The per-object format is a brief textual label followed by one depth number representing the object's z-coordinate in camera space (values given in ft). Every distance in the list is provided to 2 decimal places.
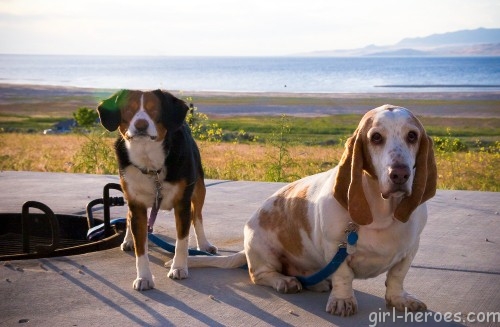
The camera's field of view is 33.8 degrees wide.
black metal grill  20.80
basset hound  14.25
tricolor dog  17.15
